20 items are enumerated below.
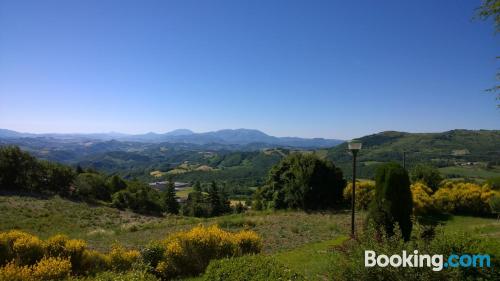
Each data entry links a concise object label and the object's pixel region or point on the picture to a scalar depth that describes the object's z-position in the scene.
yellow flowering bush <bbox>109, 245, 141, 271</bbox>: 7.79
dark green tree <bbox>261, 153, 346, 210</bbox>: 22.94
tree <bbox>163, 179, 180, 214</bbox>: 58.33
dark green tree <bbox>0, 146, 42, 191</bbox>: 38.53
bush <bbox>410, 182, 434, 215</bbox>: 18.11
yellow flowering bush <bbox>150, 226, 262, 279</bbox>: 7.79
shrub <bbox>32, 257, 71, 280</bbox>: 5.91
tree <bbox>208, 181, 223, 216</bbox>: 60.05
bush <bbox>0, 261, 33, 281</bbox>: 5.45
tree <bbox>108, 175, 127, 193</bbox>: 53.06
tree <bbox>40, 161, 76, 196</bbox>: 42.38
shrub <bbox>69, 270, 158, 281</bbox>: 4.61
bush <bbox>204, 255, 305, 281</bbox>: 4.90
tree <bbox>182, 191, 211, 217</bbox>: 58.67
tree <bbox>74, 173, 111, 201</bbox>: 45.62
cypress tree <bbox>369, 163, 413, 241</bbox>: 10.25
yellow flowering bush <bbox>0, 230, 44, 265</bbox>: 7.31
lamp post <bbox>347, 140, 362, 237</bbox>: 12.28
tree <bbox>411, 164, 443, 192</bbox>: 22.92
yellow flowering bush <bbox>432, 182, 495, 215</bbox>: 18.88
